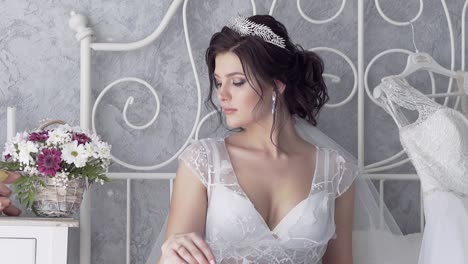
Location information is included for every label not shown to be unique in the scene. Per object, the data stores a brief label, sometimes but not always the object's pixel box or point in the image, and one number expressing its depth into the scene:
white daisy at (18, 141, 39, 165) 2.15
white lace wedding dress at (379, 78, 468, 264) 2.17
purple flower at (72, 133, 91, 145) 2.20
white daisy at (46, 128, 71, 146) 2.18
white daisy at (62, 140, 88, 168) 2.17
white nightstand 2.07
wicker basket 2.18
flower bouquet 2.16
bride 2.19
